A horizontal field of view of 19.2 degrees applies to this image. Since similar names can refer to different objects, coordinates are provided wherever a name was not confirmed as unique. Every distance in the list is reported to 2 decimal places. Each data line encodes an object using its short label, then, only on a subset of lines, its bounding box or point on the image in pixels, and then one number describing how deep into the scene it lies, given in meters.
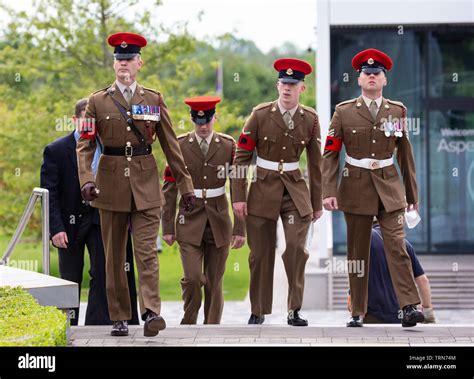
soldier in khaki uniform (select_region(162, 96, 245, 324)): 11.32
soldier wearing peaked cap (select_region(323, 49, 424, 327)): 10.20
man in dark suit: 11.10
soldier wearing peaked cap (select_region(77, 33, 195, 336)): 9.59
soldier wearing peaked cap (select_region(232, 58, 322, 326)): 10.59
